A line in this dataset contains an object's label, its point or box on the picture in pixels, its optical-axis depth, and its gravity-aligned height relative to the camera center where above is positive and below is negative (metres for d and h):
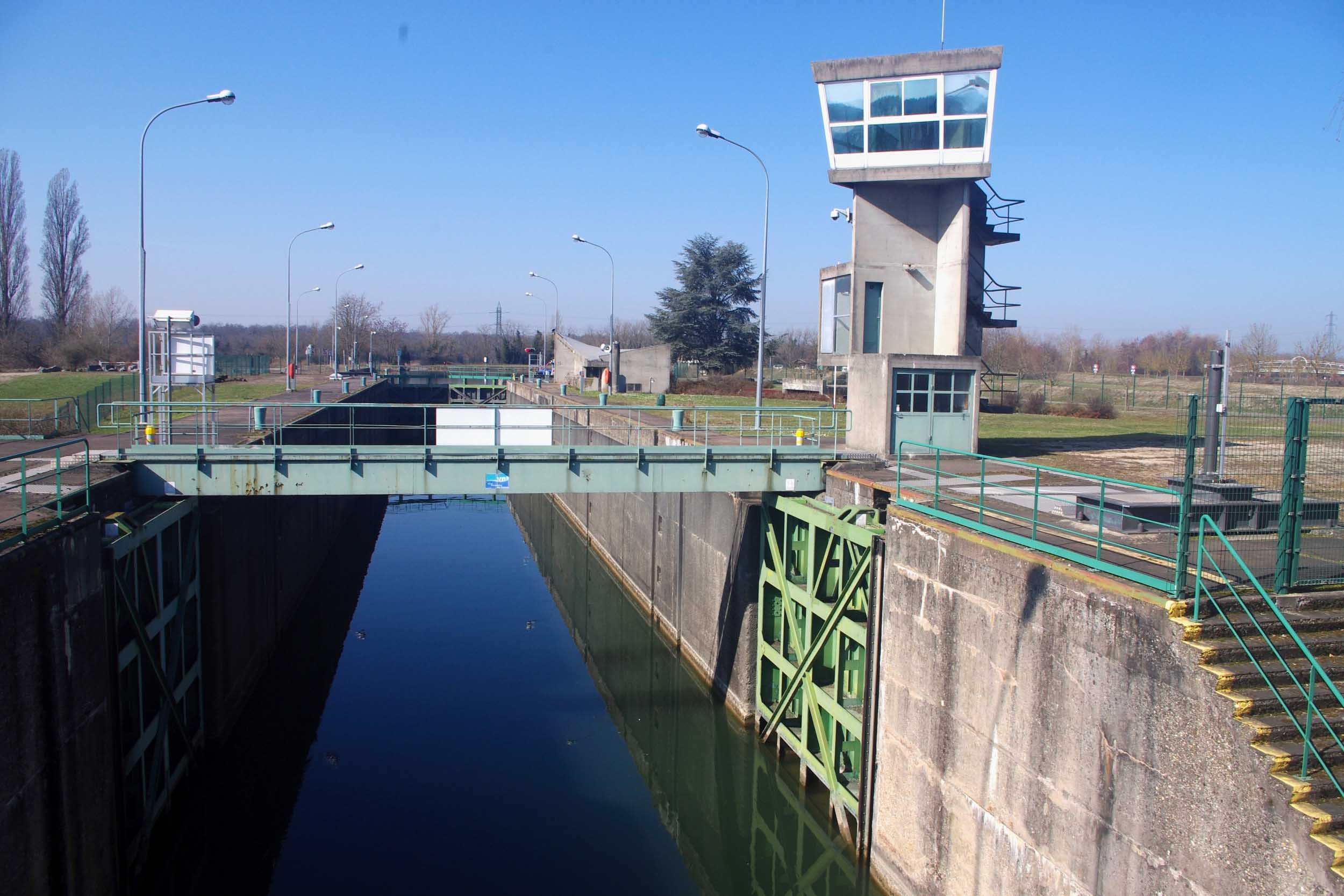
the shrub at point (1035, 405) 34.25 -0.46
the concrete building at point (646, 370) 45.88 +0.65
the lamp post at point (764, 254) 18.41 +2.75
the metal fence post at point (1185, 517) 7.52 -0.98
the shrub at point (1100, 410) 31.77 -0.56
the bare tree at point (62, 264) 65.44 +7.34
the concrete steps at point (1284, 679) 6.26 -2.08
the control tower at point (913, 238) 17.97 +3.13
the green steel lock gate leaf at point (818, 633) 12.73 -3.67
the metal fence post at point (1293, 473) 7.45 -0.59
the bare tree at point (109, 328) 56.41 +3.25
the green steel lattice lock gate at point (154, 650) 11.26 -3.70
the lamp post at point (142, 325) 16.27 +0.85
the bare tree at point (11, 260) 58.72 +6.79
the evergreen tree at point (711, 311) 50.59 +3.93
